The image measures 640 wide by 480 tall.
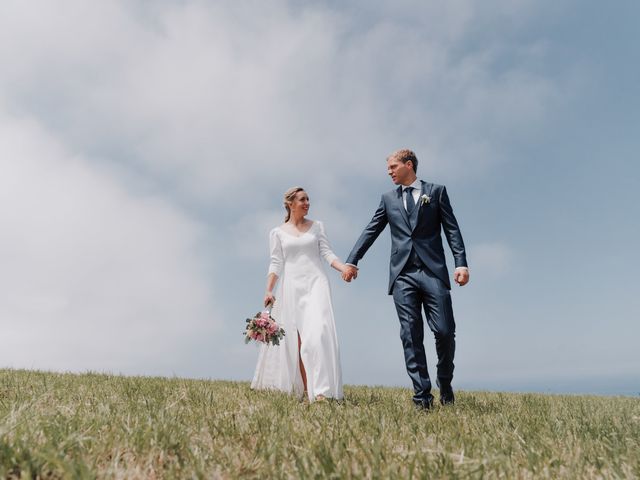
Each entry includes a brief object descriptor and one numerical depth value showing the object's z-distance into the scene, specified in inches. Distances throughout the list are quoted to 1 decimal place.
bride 285.1
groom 260.4
